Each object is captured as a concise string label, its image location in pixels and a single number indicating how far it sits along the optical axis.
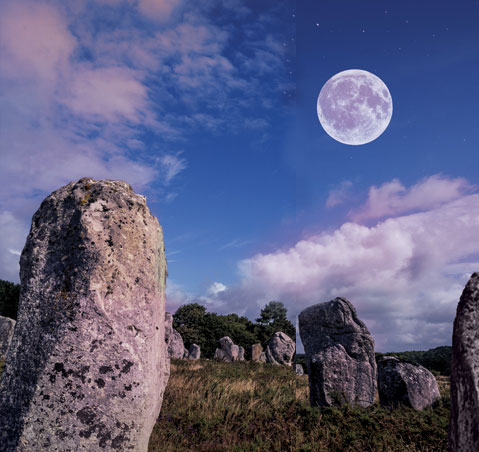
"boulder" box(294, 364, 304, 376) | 27.91
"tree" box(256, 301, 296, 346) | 58.50
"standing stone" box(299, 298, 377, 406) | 12.84
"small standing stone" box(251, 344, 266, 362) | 36.66
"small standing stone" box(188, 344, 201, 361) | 34.31
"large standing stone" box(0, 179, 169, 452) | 4.41
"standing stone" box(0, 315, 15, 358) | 21.20
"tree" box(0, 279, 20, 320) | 37.09
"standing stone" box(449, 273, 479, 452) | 2.66
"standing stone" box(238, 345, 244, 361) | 37.42
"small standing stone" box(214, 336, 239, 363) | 34.34
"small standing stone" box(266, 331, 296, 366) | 33.19
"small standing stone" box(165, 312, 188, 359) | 29.84
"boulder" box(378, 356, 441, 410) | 13.82
